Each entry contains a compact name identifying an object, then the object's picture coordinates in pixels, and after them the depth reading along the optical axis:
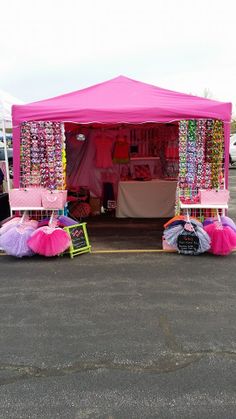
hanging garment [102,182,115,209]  10.22
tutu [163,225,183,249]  6.25
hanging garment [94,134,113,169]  10.04
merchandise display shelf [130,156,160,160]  10.10
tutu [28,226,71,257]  5.98
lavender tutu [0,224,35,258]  6.01
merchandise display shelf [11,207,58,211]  6.36
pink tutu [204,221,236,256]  6.07
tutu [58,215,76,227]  6.41
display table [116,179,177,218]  9.41
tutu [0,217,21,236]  6.30
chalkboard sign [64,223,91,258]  6.25
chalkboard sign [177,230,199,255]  6.09
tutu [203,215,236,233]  6.33
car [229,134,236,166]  22.92
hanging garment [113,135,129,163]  9.93
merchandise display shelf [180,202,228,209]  6.33
